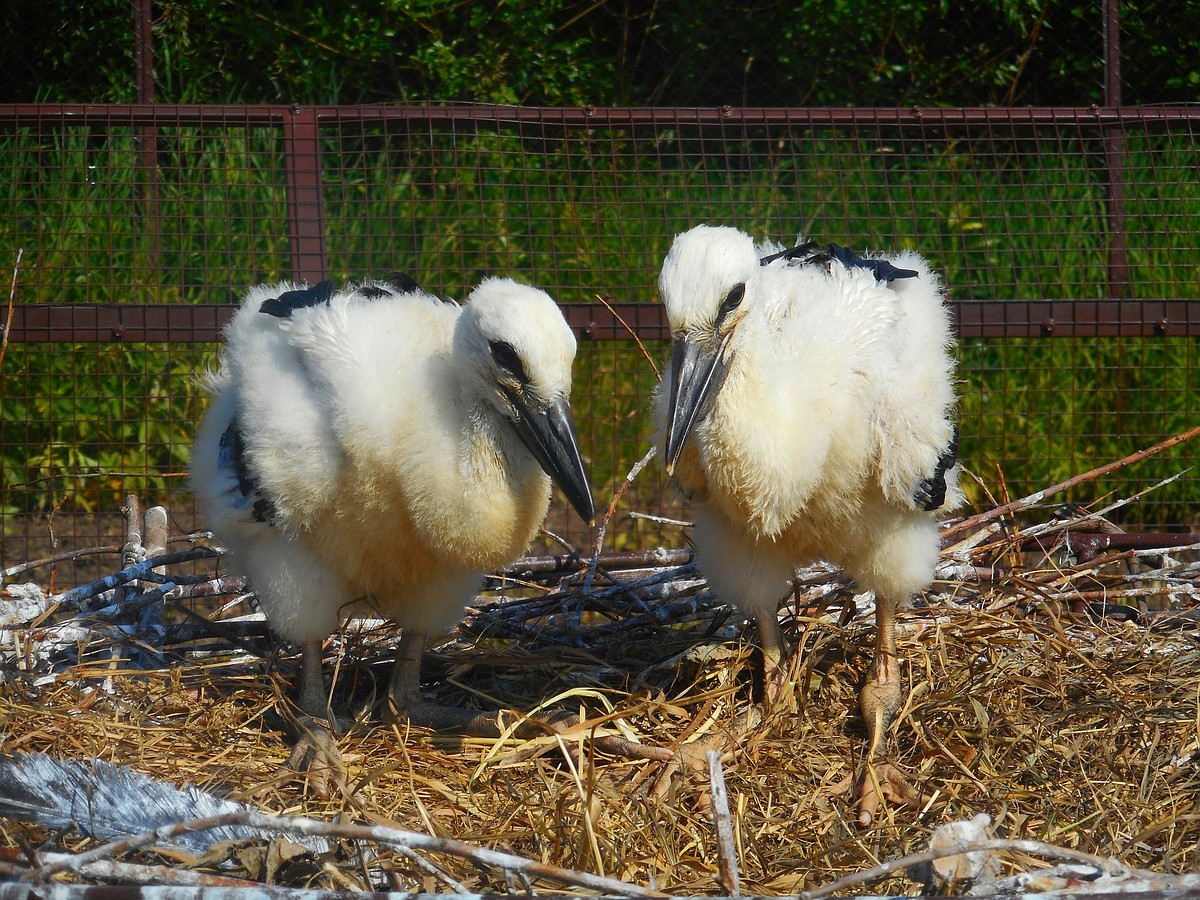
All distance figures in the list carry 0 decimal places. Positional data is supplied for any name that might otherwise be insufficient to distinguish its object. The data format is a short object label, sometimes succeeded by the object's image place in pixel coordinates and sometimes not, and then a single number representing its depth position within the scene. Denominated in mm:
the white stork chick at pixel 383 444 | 6137
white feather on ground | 5355
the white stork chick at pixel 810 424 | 6187
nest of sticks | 5242
